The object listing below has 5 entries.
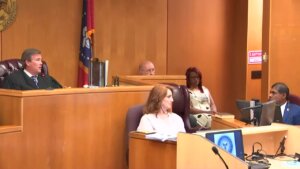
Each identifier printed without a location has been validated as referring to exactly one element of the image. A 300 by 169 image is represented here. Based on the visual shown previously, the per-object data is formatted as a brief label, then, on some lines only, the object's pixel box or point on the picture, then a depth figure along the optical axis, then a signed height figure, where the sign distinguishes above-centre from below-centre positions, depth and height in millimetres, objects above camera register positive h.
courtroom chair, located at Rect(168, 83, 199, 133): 6098 -387
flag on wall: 7969 +387
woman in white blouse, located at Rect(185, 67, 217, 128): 7293 -442
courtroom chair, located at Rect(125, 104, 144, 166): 5418 -472
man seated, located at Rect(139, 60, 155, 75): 8477 +2
